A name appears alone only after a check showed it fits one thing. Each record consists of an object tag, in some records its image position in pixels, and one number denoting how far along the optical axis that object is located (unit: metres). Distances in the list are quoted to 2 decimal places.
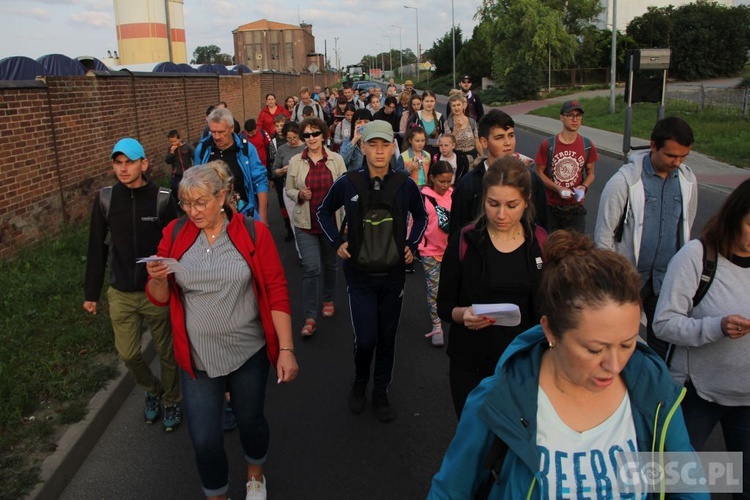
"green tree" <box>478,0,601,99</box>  47.50
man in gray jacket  3.73
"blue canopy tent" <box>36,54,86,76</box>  11.45
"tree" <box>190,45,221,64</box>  139.07
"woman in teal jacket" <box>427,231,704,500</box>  1.75
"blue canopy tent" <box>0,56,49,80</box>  10.27
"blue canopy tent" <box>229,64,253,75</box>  26.50
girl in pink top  5.73
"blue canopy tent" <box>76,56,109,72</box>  12.62
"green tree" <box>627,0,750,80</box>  48.72
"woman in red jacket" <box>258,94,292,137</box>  13.27
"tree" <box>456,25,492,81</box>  60.17
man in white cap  4.27
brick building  97.75
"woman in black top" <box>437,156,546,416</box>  3.08
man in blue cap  4.16
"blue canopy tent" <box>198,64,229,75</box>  22.96
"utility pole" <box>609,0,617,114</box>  27.75
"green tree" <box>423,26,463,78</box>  72.06
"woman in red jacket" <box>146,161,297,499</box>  3.15
